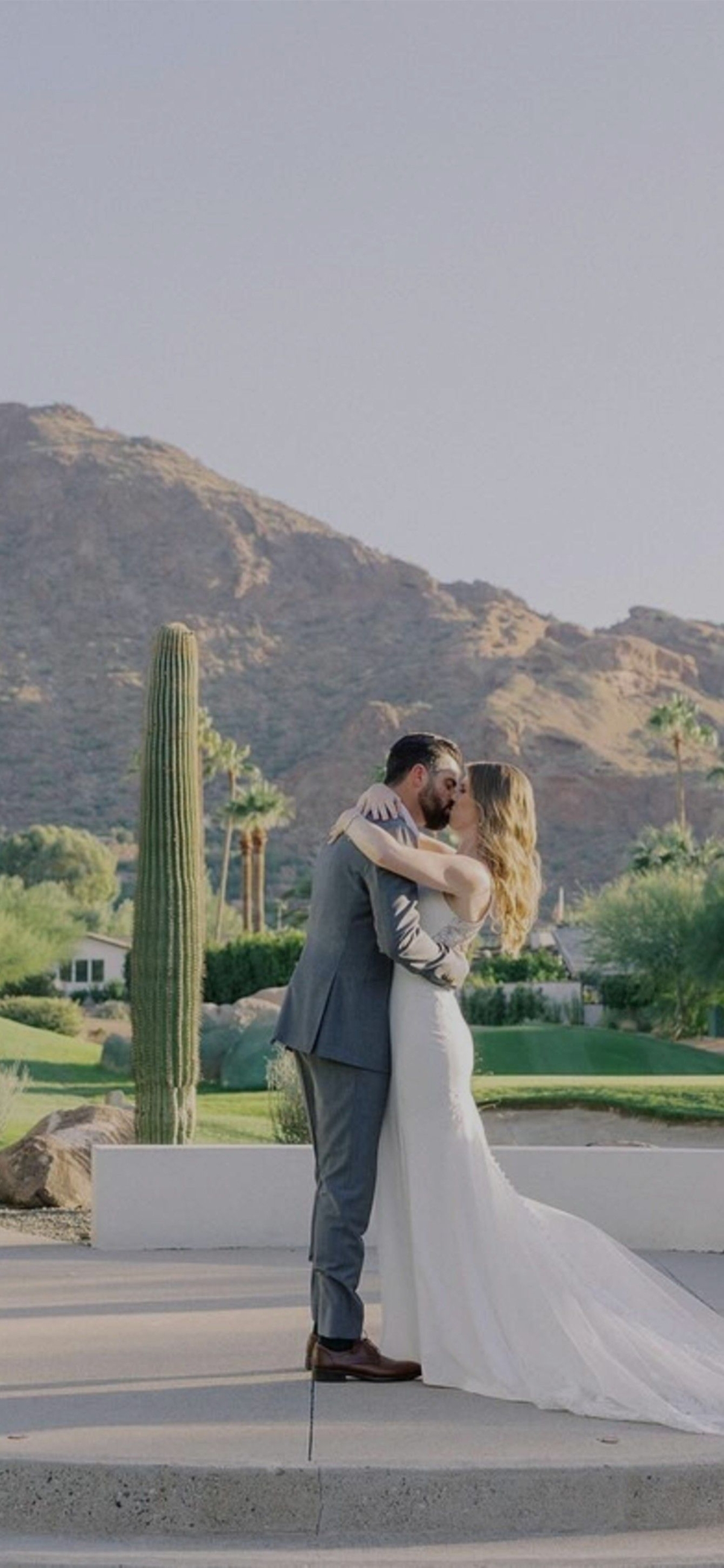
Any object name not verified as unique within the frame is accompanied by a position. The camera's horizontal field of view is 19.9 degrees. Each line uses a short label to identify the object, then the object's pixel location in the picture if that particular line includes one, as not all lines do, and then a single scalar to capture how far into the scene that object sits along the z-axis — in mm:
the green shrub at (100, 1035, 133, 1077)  35344
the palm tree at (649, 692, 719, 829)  88188
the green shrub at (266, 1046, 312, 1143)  13523
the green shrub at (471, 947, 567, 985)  59750
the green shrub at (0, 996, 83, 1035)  45688
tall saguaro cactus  13273
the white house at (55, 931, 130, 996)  64812
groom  6309
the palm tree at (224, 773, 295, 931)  72562
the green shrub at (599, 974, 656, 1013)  55281
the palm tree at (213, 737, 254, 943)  79062
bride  6129
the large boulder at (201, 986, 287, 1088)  33938
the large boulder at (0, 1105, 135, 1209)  11883
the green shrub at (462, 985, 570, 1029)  50281
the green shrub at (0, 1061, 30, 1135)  15688
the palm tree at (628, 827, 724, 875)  68750
